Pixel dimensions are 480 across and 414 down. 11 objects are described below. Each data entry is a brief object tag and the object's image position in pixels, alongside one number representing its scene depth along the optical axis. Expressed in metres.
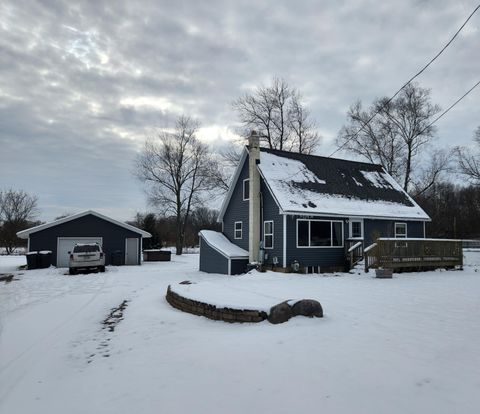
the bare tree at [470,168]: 37.75
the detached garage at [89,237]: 27.09
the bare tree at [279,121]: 38.34
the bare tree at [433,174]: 40.92
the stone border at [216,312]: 7.75
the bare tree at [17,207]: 58.40
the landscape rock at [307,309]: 7.71
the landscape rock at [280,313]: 7.50
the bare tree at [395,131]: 37.94
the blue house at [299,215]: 19.45
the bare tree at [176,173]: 44.69
